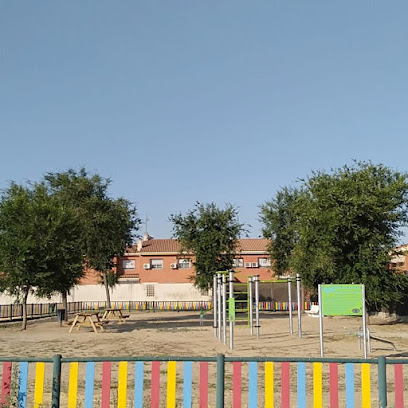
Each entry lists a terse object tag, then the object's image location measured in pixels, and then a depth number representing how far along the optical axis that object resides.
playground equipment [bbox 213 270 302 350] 18.14
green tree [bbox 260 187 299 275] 42.88
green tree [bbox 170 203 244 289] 39.72
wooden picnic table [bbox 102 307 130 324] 27.10
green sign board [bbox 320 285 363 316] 15.16
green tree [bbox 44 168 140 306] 35.75
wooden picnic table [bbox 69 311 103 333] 23.45
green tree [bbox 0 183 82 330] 25.03
